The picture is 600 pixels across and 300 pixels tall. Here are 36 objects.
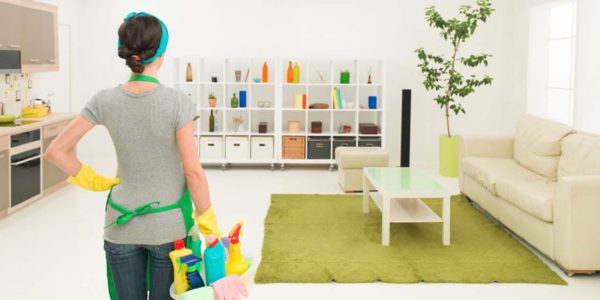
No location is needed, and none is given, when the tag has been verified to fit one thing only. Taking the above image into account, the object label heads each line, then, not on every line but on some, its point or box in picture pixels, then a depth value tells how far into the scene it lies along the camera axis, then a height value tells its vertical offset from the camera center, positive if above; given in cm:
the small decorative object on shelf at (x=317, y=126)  902 -19
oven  606 -57
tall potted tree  791 +47
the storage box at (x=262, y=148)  891 -51
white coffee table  504 -67
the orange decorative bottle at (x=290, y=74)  887 +53
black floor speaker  844 -22
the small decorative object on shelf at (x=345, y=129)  904 -23
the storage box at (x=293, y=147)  894 -49
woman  206 -19
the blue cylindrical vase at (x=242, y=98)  893 +19
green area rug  435 -106
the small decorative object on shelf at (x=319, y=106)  898 +9
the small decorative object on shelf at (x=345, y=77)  895 +50
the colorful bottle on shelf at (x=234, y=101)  897 +14
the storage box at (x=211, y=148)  887 -51
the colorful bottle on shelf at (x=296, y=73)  890 +54
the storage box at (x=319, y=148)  891 -50
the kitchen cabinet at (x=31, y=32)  635 +82
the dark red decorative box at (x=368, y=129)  889 -22
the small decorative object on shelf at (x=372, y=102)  890 +15
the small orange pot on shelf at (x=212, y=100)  888 +15
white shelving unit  908 +31
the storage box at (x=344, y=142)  892 -41
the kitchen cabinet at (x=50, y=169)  682 -65
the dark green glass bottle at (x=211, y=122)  894 -16
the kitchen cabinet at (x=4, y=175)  581 -61
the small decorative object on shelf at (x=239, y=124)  911 -18
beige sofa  427 -56
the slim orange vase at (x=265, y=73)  890 +54
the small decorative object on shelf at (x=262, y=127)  901 -22
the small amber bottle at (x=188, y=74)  888 +51
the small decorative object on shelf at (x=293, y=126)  902 -21
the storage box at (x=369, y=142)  891 -40
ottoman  732 -59
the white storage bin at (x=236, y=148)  889 -51
